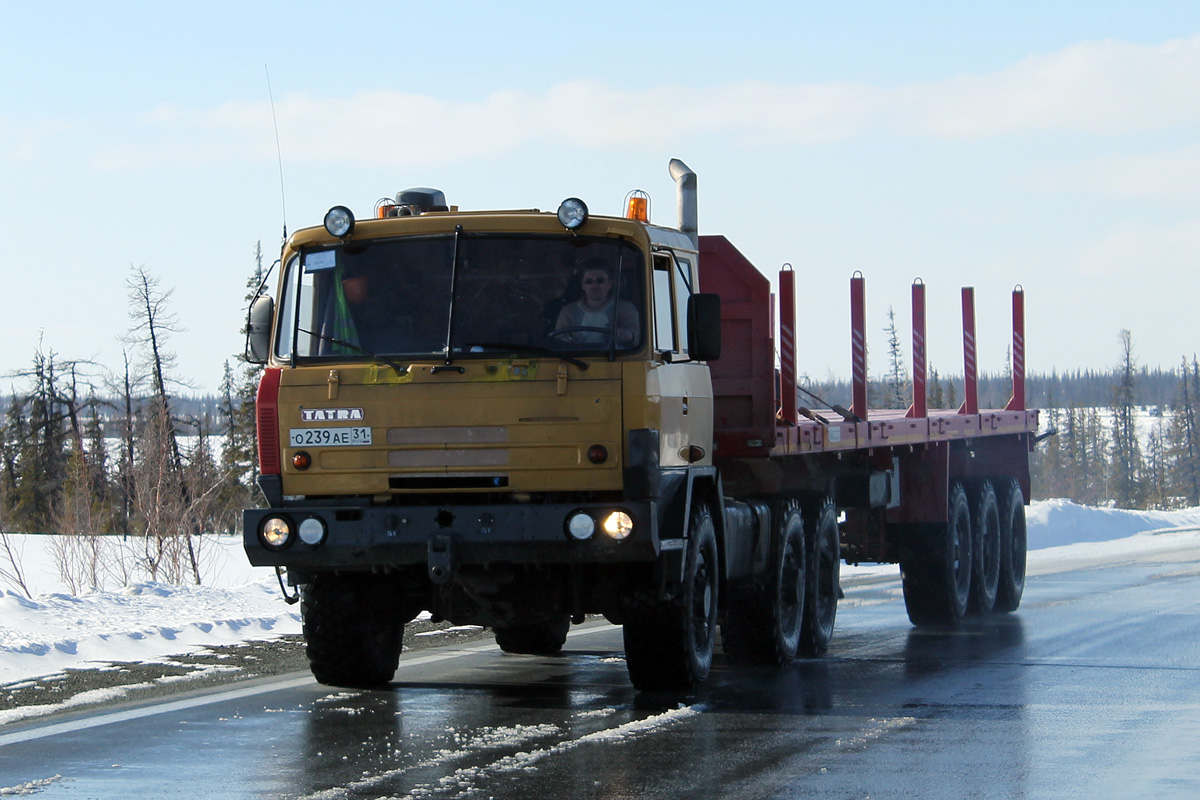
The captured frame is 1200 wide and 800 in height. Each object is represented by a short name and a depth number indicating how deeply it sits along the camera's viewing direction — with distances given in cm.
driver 1702
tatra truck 1667
